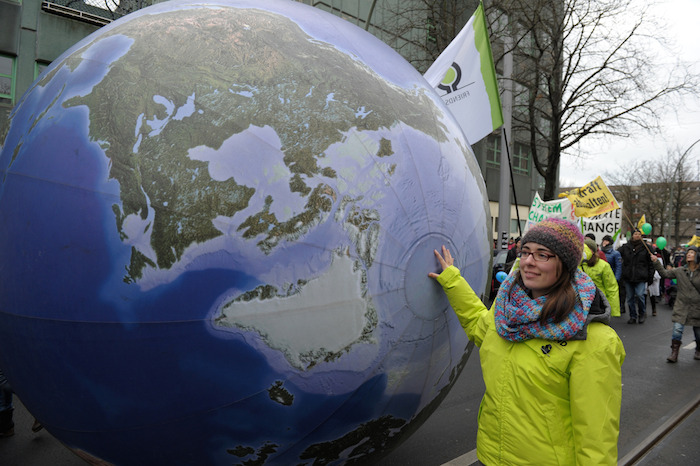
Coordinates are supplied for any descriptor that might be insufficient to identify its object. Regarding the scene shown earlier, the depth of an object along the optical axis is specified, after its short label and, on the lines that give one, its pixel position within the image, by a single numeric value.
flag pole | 11.75
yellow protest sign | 13.24
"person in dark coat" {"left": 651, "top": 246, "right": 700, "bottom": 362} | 6.59
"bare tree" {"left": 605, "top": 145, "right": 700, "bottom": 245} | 43.09
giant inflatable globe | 1.75
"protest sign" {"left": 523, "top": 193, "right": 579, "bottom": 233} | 10.53
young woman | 1.76
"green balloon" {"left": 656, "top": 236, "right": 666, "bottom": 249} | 14.19
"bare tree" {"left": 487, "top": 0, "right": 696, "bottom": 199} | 16.28
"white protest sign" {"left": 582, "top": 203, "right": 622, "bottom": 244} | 13.59
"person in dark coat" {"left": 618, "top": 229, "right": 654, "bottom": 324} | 9.37
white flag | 6.75
